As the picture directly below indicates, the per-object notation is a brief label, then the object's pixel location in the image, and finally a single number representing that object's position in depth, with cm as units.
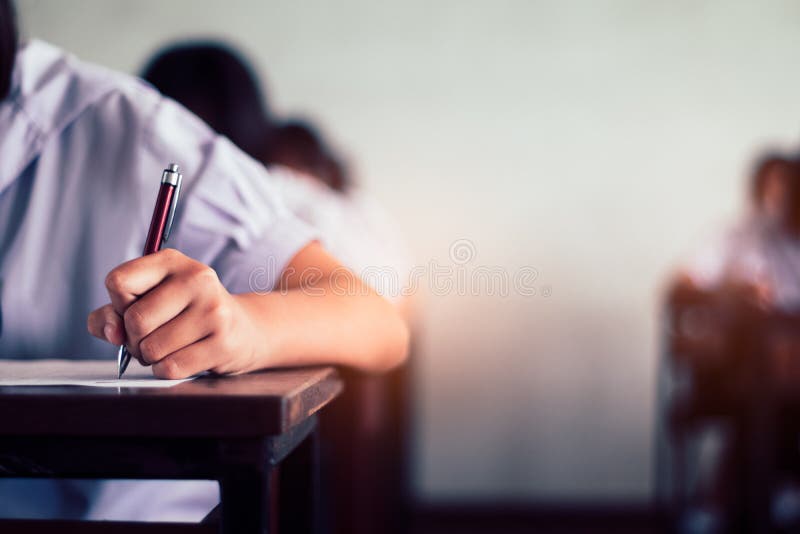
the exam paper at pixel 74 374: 132
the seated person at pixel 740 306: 405
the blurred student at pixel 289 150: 298
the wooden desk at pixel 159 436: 126
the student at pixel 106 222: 150
